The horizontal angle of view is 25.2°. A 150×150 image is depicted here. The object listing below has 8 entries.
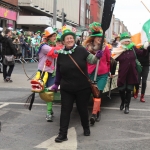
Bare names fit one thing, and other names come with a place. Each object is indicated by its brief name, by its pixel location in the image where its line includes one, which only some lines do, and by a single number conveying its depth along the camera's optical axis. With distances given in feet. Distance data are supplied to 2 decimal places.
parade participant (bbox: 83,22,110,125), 20.39
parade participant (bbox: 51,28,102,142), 16.46
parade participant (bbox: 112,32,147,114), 23.11
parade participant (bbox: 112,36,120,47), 38.11
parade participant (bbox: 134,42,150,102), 27.81
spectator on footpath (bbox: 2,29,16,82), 38.63
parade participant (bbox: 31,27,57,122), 19.95
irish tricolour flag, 24.31
